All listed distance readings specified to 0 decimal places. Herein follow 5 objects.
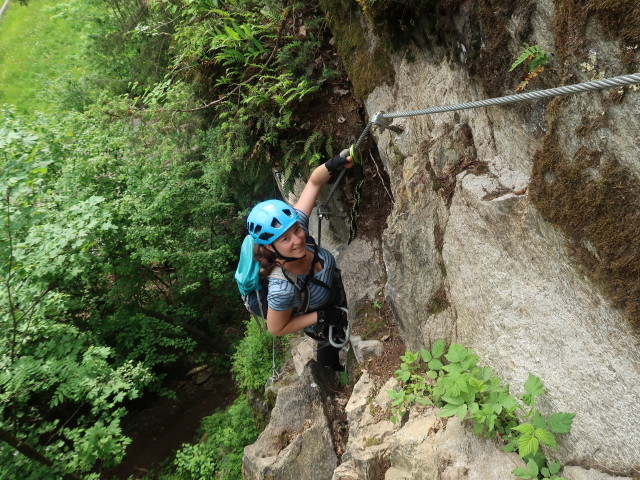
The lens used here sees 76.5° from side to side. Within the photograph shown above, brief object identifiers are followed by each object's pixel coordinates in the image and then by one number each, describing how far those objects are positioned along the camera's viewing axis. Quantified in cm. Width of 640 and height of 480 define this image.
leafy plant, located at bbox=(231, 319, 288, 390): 881
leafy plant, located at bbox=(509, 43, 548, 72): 281
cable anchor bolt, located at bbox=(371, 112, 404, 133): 439
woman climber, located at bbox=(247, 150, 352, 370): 434
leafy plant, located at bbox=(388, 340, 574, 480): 265
